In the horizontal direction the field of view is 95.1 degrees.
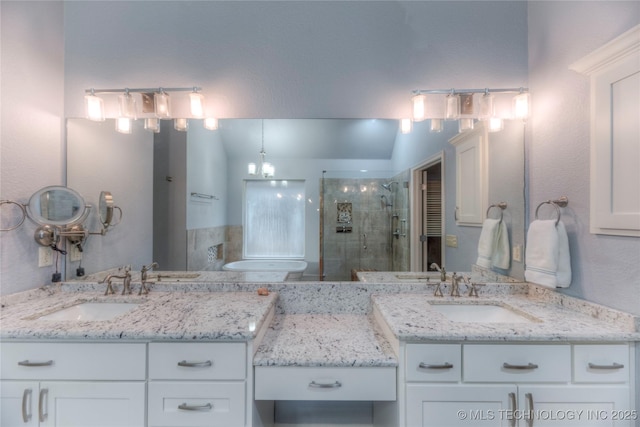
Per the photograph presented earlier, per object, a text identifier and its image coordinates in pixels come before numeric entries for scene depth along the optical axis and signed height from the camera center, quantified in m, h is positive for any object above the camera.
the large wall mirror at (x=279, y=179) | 1.83 +0.21
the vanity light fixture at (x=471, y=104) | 1.75 +0.67
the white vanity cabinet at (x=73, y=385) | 1.19 -0.70
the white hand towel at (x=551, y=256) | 1.49 -0.21
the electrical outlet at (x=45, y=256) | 1.66 -0.24
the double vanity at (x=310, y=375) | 1.18 -0.65
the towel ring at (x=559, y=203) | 1.53 +0.07
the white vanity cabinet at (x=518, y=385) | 1.17 -0.69
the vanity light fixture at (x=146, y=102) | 1.75 +0.68
